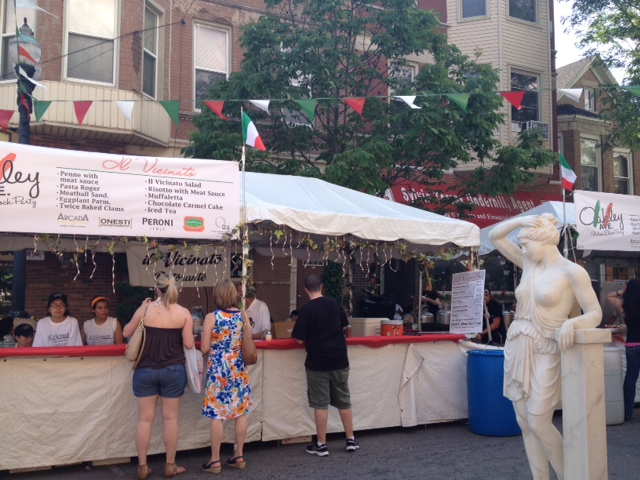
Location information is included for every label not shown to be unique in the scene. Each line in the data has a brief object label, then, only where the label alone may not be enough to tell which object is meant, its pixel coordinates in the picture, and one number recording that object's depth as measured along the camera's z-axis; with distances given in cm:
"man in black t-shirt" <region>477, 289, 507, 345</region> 1059
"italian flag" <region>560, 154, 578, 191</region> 999
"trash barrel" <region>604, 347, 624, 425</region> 859
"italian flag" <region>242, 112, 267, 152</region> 759
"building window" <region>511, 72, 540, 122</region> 1927
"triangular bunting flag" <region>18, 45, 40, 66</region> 842
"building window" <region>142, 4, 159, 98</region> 1430
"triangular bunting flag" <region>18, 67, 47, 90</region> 830
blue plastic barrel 764
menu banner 604
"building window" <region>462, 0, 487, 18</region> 1912
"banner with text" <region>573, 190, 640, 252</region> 983
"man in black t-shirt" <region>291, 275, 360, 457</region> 686
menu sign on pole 823
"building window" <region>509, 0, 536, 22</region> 1952
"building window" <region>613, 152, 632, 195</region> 2217
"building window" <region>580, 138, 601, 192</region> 2139
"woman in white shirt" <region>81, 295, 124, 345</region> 764
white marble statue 491
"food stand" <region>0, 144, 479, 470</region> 614
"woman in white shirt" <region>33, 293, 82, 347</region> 709
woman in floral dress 626
